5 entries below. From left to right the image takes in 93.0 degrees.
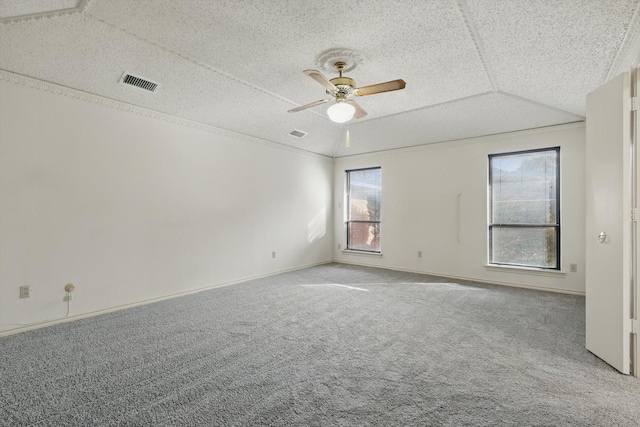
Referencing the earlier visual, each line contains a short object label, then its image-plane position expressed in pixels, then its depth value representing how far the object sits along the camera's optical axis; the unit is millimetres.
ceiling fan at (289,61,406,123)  2855
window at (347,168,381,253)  6711
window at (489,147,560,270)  4766
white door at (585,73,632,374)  2236
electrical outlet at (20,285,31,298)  3057
